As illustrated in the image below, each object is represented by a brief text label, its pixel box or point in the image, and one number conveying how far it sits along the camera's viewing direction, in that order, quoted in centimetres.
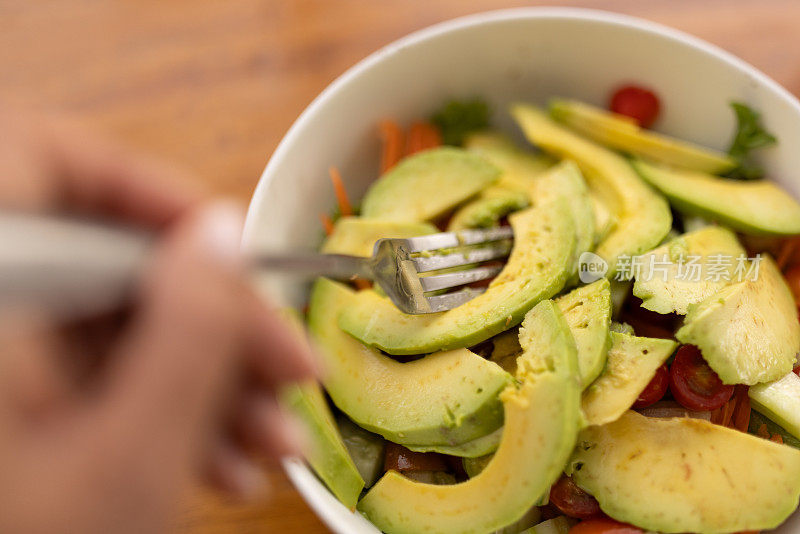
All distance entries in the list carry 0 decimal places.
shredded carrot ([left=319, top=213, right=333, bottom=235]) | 67
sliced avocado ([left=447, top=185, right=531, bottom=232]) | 64
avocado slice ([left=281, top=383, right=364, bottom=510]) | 59
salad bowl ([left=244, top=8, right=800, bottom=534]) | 66
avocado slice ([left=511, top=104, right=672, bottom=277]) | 63
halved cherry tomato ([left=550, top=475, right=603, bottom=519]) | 59
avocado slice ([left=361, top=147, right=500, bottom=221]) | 66
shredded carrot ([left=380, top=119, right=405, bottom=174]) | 69
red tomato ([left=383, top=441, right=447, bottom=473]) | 60
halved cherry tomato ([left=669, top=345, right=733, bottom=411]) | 59
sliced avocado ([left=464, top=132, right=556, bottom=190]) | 68
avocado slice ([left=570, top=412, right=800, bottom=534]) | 57
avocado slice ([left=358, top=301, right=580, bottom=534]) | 56
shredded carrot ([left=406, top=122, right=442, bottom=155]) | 70
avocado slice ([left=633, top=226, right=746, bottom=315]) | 60
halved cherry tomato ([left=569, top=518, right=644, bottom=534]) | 58
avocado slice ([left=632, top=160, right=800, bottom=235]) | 64
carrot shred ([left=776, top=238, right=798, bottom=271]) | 65
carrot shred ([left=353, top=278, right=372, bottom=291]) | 64
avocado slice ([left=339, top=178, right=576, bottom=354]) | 59
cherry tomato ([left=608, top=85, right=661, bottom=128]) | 69
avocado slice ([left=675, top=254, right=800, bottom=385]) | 58
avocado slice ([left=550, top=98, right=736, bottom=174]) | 67
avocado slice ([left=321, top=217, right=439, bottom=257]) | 64
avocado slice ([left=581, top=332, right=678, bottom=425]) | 58
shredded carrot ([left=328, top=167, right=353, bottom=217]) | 68
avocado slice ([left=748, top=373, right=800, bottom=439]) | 59
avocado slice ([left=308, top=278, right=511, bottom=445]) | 58
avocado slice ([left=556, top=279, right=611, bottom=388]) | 58
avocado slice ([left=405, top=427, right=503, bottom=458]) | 58
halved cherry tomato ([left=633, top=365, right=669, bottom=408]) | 59
